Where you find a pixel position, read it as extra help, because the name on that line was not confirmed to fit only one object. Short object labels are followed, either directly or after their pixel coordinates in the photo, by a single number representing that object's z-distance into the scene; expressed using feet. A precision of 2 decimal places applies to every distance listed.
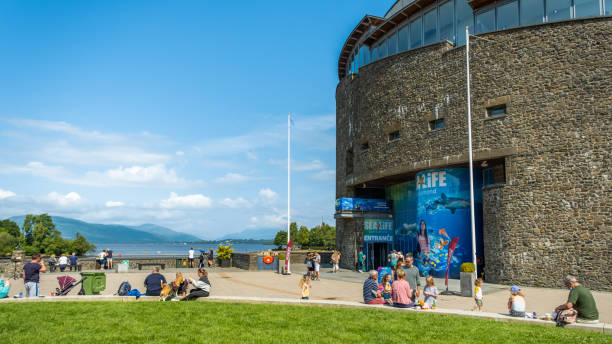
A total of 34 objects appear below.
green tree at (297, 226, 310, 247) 335.69
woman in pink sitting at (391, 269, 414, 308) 47.11
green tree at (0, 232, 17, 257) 273.23
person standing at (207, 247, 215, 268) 128.47
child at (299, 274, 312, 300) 53.88
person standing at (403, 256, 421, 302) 52.60
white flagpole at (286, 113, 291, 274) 123.22
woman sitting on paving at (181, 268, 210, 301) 52.34
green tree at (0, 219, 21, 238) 357.41
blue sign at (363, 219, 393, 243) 114.21
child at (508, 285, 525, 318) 41.73
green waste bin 58.59
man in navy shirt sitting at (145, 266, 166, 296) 53.83
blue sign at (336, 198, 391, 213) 114.83
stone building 73.61
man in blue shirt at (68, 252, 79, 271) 112.47
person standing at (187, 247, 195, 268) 125.08
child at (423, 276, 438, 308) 47.70
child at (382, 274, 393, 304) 52.95
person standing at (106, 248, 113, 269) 118.11
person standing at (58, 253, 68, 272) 109.81
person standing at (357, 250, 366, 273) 110.01
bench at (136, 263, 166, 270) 118.83
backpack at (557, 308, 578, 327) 37.04
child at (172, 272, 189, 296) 55.26
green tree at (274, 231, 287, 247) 382.83
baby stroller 58.13
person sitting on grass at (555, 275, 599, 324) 37.22
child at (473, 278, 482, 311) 48.57
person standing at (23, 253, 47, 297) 53.78
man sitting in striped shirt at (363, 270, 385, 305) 50.12
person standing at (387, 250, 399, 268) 87.10
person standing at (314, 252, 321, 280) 89.16
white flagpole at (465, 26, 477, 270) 77.25
